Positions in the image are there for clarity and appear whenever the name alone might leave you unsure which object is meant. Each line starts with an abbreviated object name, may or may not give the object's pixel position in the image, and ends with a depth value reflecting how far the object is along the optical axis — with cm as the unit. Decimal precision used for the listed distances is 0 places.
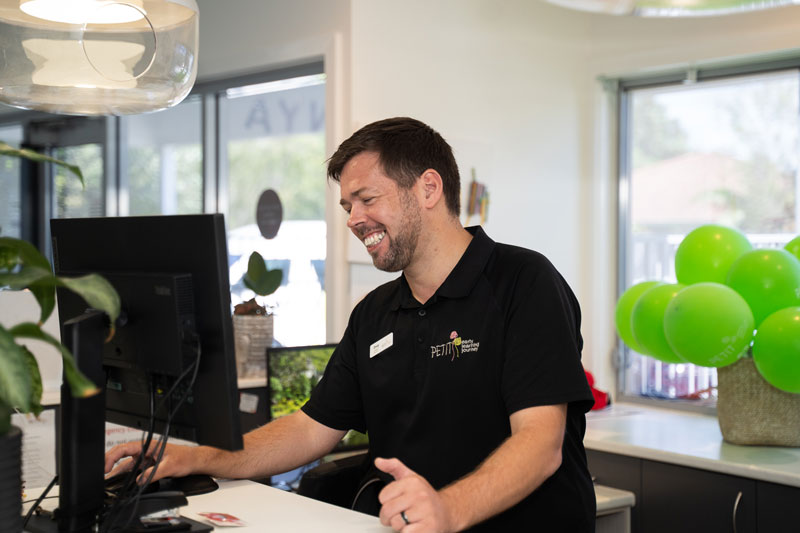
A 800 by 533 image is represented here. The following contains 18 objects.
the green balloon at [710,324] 286
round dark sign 407
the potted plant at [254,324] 328
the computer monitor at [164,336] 138
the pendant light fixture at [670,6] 251
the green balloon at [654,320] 322
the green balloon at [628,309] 350
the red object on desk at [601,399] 383
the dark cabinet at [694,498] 269
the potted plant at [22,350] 112
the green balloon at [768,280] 293
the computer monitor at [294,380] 298
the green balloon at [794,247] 311
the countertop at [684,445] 276
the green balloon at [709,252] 317
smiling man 169
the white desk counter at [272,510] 150
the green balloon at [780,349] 276
